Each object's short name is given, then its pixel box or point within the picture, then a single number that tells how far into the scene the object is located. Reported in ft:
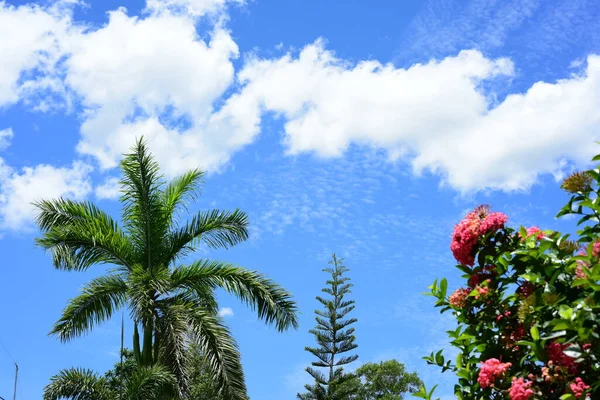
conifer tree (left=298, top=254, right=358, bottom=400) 70.64
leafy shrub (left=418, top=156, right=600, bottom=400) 11.55
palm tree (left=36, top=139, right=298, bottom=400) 35.86
